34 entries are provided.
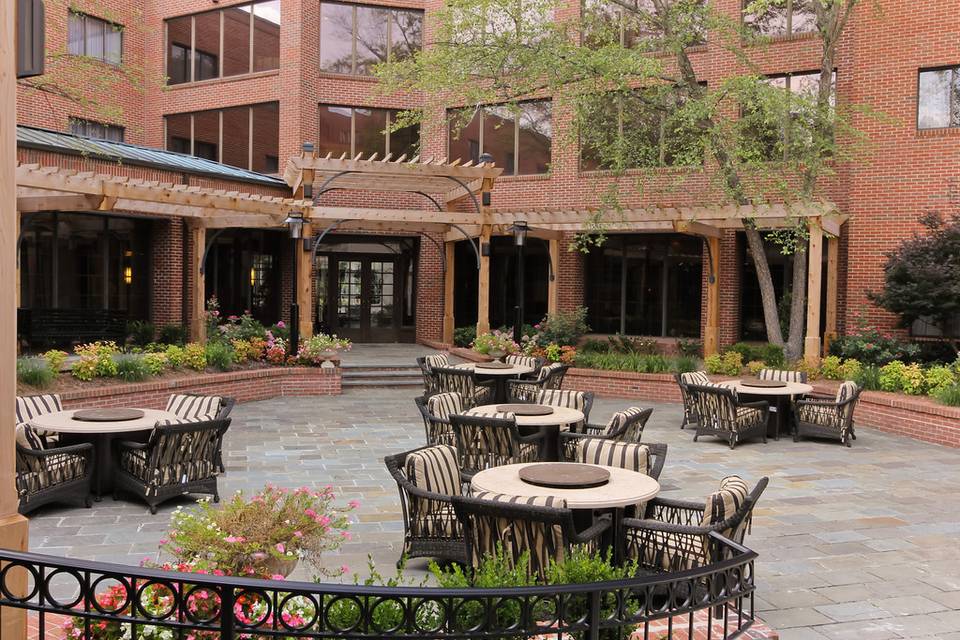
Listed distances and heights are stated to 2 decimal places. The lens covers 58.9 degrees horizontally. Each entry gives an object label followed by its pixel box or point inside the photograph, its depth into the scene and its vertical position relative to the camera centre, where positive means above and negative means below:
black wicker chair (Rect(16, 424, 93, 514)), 7.43 -1.74
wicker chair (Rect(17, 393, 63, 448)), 8.53 -1.40
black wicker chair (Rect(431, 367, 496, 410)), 12.77 -1.57
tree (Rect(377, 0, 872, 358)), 15.59 +3.76
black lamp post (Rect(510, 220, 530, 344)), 17.66 +0.40
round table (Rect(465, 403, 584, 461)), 8.53 -1.39
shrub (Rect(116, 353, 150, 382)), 13.40 -1.42
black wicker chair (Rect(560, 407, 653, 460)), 7.91 -1.42
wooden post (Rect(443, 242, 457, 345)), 22.92 -0.13
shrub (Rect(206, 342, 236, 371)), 15.30 -1.39
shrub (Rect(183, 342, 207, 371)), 14.98 -1.38
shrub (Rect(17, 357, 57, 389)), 12.07 -1.38
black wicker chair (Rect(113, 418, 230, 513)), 7.75 -1.72
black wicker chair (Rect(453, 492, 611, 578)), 4.80 -1.44
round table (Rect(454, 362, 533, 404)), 13.54 -1.47
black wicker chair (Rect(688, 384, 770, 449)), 11.55 -1.76
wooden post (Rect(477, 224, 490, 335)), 18.89 -0.12
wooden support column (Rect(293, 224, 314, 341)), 17.53 -0.14
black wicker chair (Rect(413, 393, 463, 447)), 9.09 -1.43
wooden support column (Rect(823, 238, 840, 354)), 17.91 -0.01
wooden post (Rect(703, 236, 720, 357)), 18.09 -0.40
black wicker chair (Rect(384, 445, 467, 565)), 6.11 -1.70
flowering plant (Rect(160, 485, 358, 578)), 4.26 -1.31
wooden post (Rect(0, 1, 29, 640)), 3.76 -0.14
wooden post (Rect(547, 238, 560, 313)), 20.19 +0.09
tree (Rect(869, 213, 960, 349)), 15.09 +0.27
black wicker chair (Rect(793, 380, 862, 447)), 11.73 -1.77
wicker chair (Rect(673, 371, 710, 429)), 12.26 -1.48
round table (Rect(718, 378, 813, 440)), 12.11 -1.57
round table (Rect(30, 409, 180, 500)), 8.01 -1.49
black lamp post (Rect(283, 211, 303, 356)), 16.41 +0.53
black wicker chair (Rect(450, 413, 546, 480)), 8.09 -1.53
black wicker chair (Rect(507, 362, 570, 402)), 12.20 -1.50
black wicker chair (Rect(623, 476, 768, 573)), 5.22 -1.56
